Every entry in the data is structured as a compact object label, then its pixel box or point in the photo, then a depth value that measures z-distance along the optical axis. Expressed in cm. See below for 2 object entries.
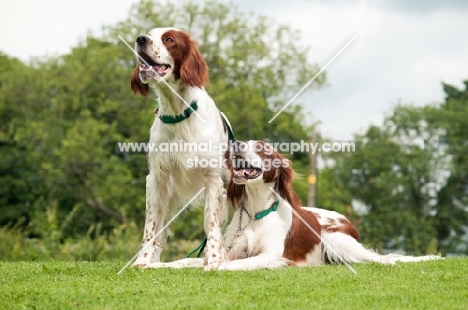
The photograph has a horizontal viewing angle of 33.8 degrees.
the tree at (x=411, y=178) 3403
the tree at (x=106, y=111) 3572
